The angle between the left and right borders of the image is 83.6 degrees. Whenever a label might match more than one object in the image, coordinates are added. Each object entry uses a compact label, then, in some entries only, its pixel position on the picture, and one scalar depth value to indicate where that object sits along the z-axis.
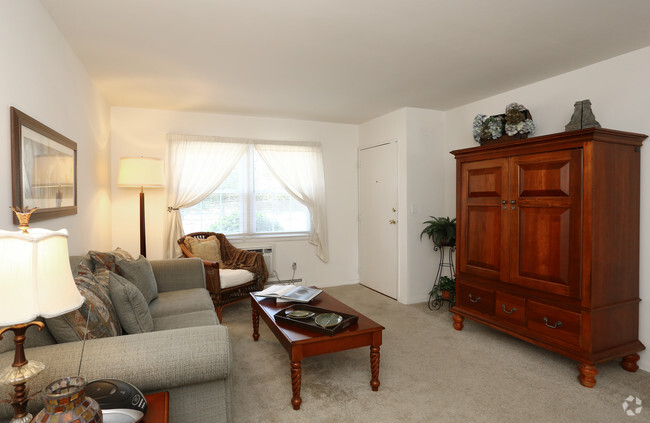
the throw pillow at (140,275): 2.64
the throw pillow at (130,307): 1.92
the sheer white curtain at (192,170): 4.45
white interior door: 4.62
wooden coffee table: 2.17
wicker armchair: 3.68
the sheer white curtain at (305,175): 4.95
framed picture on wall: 1.78
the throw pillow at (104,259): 2.46
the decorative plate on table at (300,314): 2.47
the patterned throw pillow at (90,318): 1.52
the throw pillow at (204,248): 4.21
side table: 1.19
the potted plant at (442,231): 4.10
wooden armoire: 2.44
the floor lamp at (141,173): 3.75
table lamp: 0.93
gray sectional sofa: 1.33
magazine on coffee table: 2.90
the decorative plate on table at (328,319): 2.33
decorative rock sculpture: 2.71
